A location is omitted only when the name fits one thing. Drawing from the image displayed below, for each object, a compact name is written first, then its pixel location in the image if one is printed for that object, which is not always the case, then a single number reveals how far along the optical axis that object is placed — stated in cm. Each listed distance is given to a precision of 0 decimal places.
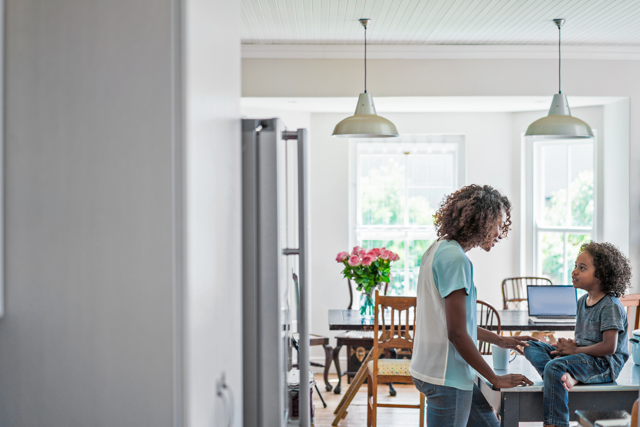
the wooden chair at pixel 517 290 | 426
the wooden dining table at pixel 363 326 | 333
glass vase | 368
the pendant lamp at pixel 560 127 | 302
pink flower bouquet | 366
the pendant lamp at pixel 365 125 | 298
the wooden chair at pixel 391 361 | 303
